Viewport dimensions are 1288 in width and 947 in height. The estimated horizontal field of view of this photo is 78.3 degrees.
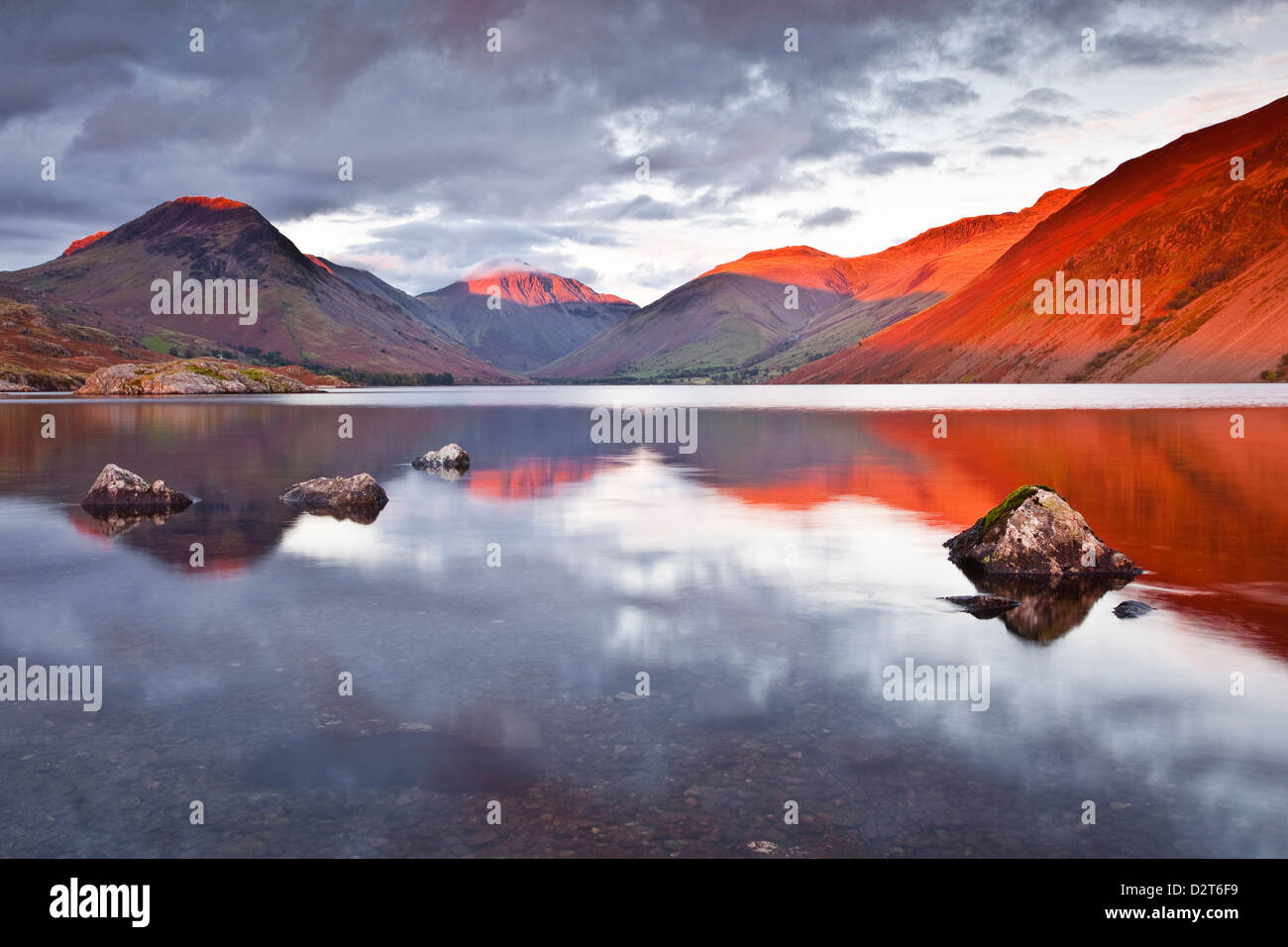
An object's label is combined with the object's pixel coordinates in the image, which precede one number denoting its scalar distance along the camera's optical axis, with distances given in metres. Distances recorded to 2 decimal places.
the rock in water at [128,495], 31.14
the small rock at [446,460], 47.84
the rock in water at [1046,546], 20.41
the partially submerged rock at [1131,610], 16.64
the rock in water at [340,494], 32.34
